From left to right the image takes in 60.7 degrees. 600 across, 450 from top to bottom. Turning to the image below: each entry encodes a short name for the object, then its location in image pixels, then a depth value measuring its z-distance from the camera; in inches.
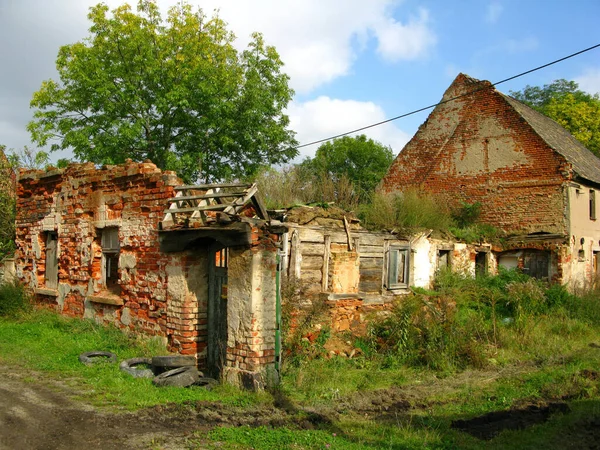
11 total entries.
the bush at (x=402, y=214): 597.0
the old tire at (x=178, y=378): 298.5
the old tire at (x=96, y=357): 335.9
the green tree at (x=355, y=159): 1526.8
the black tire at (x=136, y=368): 314.0
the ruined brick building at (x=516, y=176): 697.6
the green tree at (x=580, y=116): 1144.2
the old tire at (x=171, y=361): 314.0
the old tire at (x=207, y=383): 305.7
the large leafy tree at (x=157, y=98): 753.6
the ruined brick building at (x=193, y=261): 307.3
